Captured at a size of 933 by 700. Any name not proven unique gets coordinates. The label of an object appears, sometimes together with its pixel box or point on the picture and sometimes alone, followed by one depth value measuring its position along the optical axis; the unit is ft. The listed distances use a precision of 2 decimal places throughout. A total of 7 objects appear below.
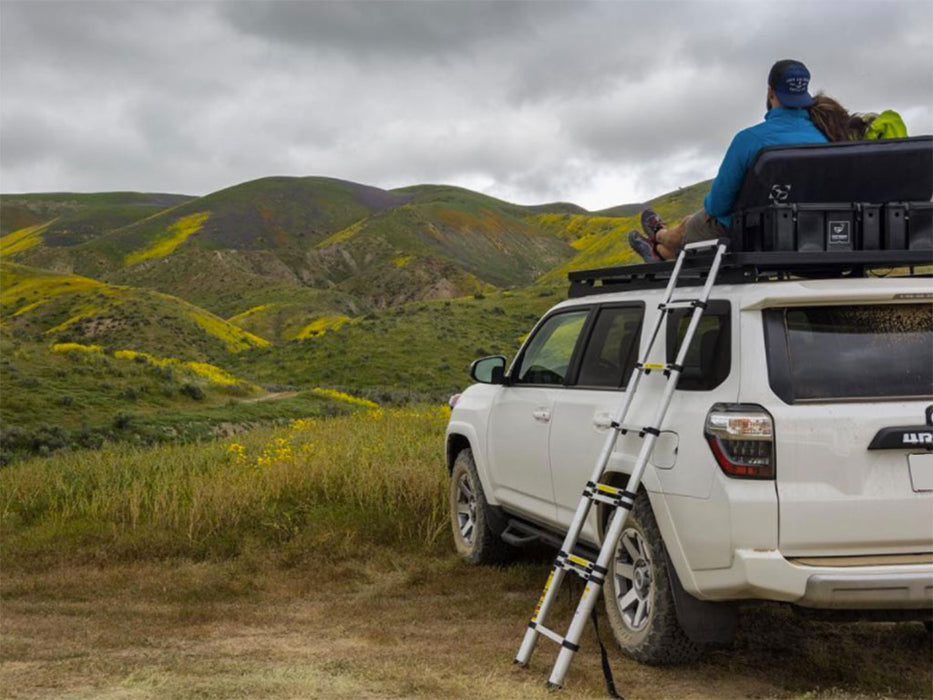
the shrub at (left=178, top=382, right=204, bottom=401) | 99.52
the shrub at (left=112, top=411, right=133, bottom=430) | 79.46
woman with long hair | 20.65
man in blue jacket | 19.61
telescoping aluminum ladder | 16.70
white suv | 15.26
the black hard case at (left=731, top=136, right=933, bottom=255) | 17.39
